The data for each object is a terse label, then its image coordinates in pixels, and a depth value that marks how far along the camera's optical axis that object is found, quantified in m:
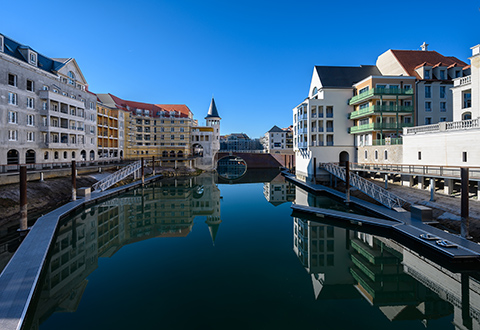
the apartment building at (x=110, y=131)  51.47
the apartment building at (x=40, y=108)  29.81
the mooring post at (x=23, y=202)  17.19
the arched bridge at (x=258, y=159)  83.06
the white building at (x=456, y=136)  22.00
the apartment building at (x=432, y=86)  37.09
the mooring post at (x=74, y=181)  26.72
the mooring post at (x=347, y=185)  27.04
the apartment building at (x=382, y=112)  35.59
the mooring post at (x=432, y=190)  21.66
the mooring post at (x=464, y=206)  14.52
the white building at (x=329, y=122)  41.59
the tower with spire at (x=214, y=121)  78.81
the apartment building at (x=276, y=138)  114.31
